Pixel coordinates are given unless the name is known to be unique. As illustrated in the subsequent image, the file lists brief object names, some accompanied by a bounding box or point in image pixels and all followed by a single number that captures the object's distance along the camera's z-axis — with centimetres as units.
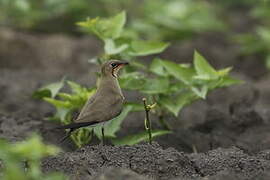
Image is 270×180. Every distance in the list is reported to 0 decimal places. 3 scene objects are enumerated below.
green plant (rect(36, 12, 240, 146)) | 1072
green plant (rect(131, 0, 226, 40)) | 1903
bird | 920
